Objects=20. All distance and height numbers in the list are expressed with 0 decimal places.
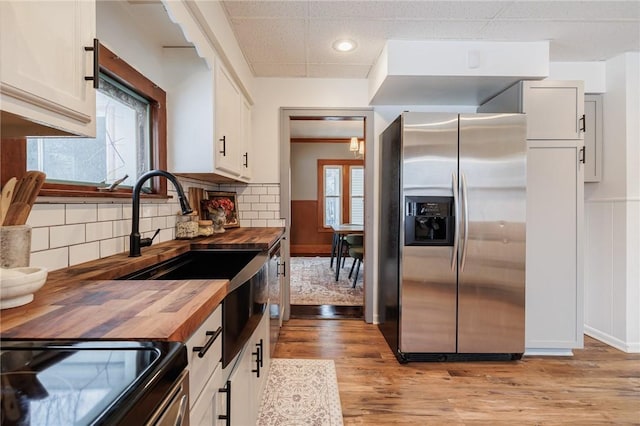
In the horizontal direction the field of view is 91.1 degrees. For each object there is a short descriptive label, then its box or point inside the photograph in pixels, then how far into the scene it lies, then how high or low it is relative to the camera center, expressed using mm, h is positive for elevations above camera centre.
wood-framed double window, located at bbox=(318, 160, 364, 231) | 6609 +433
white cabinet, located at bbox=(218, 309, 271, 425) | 1080 -706
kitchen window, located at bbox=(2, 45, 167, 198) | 1137 +296
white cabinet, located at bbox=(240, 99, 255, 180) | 2562 +586
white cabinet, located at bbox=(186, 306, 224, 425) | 767 -423
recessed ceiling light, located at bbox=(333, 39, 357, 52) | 2319 +1254
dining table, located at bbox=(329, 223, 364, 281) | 4199 -292
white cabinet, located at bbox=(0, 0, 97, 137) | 648 +333
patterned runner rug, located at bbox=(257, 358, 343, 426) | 1666 -1089
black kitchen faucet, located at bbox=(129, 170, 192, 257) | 1398 -29
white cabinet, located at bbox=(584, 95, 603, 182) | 2607 +602
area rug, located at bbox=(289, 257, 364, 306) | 3623 -1008
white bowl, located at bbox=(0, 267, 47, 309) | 696 -172
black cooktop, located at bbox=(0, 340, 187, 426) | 409 -257
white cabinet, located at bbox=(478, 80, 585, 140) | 2303 +757
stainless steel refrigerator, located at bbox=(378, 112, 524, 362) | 2166 -151
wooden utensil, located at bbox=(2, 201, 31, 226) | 833 -10
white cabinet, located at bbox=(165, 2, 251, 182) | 1923 +613
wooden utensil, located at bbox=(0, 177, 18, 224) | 817 +35
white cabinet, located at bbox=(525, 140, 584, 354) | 2324 -217
